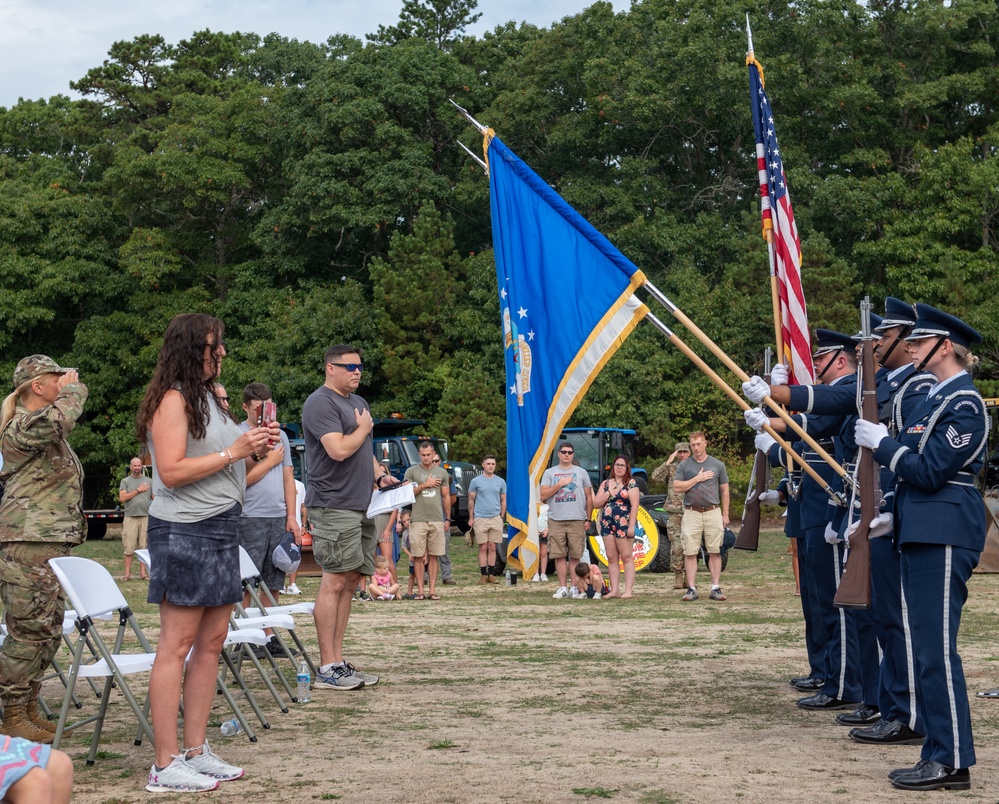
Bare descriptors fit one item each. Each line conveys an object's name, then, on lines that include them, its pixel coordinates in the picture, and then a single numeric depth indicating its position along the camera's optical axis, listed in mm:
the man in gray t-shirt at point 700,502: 14711
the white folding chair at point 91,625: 5883
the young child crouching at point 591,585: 15109
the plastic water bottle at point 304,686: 7672
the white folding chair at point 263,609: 7906
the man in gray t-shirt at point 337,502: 7965
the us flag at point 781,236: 8328
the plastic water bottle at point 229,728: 6609
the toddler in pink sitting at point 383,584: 15516
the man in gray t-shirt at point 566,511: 14961
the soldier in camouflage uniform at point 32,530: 6395
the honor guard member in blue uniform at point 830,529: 7188
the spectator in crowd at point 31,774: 3070
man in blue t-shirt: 17438
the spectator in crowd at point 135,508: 18859
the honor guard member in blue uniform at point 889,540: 6012
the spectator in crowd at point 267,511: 9000
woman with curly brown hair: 5387
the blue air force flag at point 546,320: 7898
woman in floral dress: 14844
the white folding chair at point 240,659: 6426
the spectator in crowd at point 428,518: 15609
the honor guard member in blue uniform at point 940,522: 5395
